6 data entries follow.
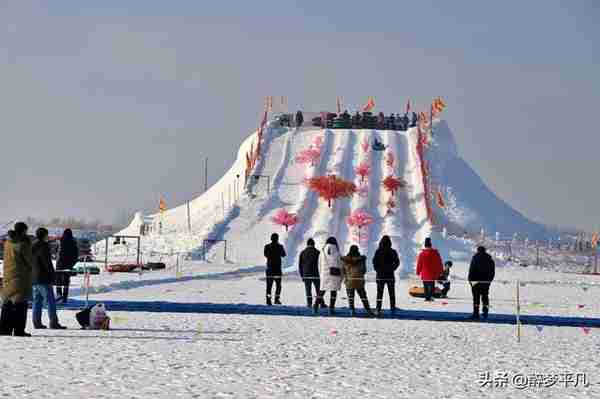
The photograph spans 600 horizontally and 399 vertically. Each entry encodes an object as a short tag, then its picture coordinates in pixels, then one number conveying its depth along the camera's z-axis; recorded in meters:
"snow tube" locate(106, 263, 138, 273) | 36.88
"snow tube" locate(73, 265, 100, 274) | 34.62
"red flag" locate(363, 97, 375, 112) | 81.38
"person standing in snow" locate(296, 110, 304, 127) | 77.75
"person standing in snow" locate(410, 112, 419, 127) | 78.56
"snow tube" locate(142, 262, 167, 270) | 39.43
